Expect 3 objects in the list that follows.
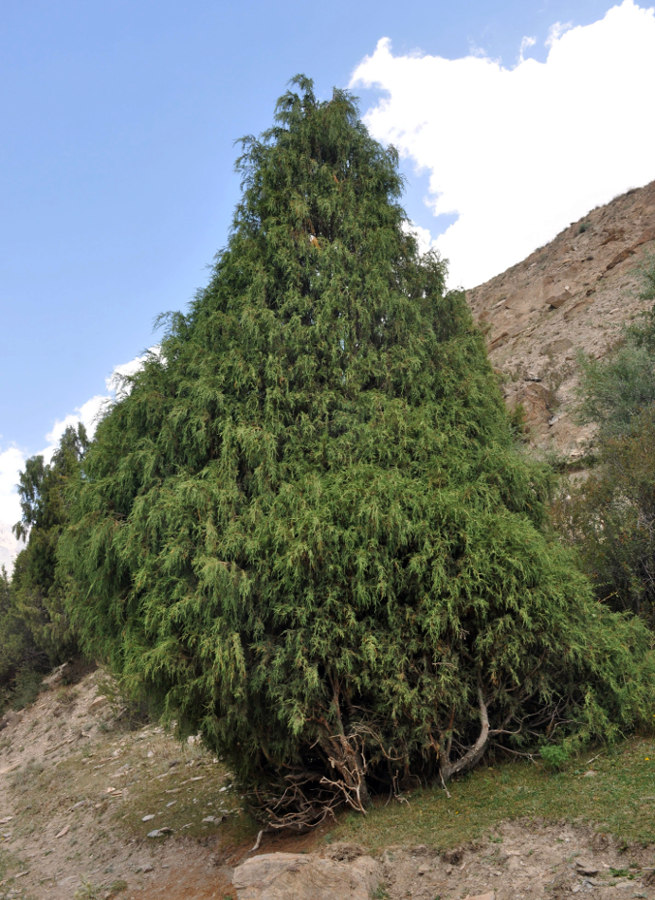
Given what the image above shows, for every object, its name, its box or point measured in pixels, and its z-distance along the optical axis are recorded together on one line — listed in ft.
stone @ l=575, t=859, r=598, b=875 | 14.14
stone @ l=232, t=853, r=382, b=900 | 15.26
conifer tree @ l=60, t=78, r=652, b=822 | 20.48
